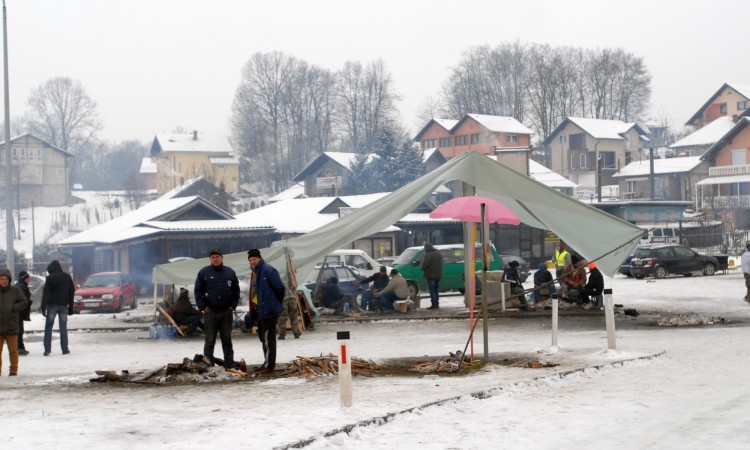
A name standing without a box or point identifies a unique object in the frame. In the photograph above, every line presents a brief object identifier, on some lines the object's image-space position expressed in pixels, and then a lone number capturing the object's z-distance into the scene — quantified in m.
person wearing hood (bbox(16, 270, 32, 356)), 17.77
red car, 31.47
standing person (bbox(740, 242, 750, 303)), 24.83
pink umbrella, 21.75
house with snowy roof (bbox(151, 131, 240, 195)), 108.00
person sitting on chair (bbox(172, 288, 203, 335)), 21.09
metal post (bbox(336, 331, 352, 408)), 9.52
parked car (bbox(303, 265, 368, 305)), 26.59
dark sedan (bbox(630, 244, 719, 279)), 38.94
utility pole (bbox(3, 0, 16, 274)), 28.14
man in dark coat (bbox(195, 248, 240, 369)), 13.70
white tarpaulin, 14.94
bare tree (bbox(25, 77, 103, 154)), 110.38
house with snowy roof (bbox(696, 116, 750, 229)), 74.31
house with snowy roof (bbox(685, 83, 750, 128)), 99.88
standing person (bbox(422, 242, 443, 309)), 26.55
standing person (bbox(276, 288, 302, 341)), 19.50
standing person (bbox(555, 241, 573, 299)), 26.03
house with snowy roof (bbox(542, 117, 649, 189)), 94.06
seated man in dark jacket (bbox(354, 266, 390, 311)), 25.80
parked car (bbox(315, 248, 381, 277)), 31.53
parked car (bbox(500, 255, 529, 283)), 37.59
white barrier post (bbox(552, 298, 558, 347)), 15.12
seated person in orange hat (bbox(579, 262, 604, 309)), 23.70
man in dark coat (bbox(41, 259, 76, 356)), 18.05
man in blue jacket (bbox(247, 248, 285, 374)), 13.24
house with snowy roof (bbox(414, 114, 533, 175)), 91.44
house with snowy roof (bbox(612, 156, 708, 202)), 85.56
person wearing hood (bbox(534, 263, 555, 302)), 24.56
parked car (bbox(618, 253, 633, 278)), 40.13
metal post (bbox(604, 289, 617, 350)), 14.41
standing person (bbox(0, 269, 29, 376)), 14.34
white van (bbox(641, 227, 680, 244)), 58.67
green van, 30.25
